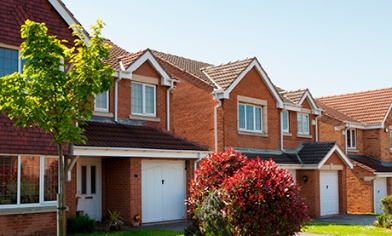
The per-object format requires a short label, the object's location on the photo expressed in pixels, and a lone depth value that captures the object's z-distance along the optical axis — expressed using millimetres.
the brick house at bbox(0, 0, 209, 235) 15070
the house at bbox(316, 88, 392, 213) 31859
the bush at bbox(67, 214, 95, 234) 16328
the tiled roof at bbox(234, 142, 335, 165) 25469
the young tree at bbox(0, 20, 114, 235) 9766
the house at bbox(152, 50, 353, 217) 24234
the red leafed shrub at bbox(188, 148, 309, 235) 11562
